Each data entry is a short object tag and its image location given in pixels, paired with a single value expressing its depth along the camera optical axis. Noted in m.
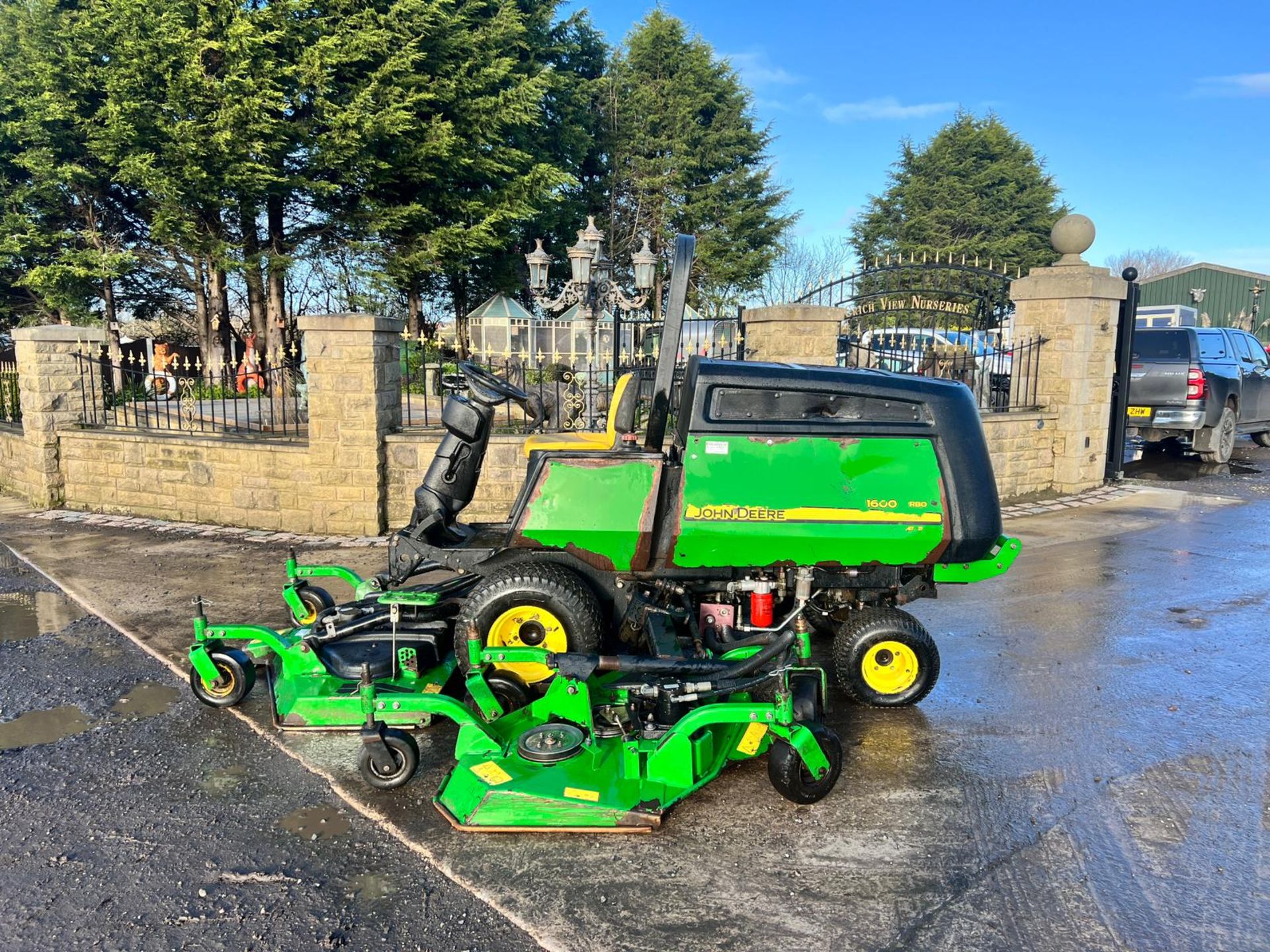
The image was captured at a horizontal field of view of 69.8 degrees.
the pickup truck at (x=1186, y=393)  12.80
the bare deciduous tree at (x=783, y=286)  24.96
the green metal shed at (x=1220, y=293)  34.47
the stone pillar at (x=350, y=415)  8.16
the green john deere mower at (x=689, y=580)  3.82
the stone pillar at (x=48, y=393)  9.57
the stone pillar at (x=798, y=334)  9.26
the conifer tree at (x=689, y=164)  32.44
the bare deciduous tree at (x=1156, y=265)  68.31
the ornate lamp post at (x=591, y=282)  13.27
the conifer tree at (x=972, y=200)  42.06
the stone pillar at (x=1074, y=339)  10.47
